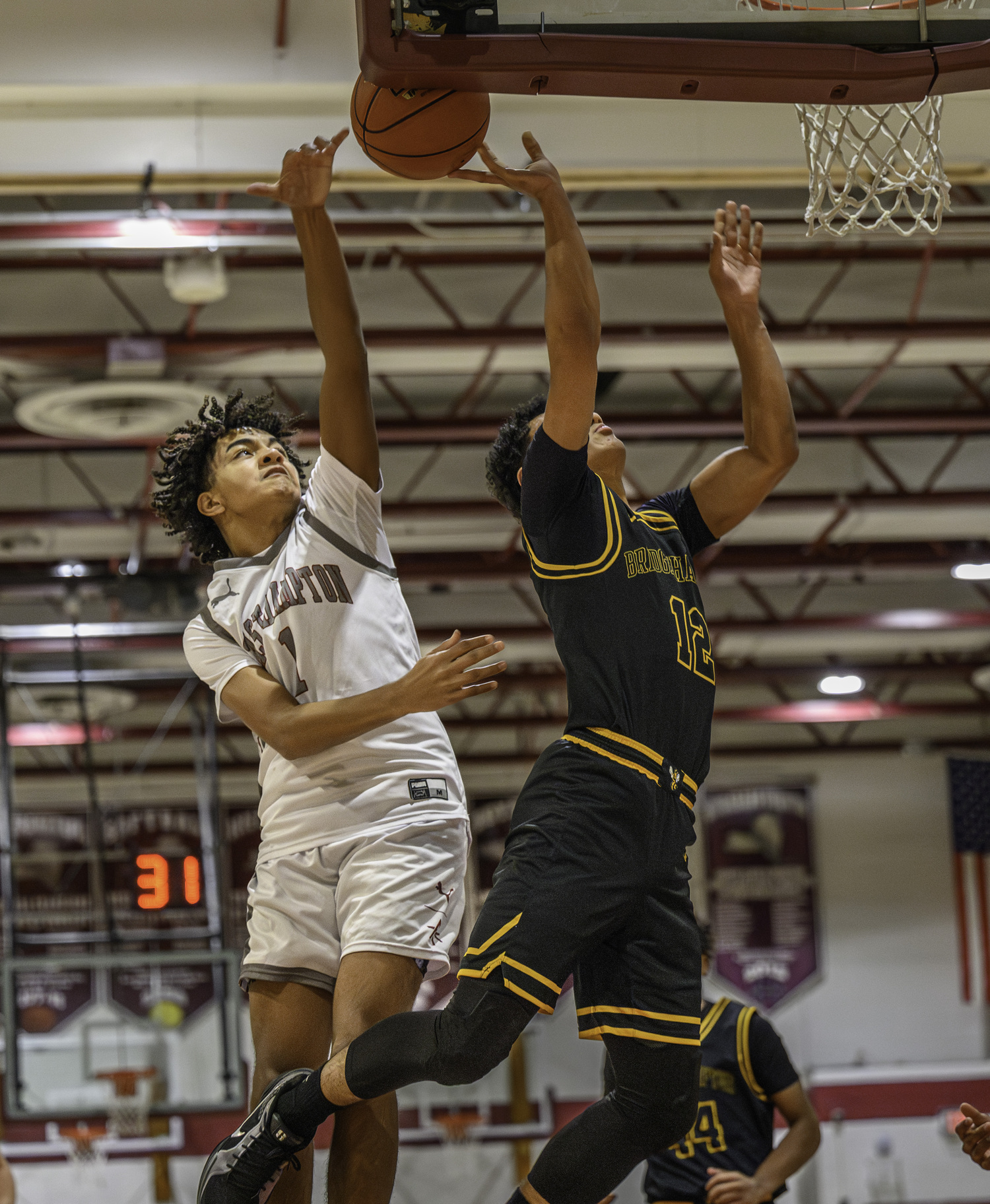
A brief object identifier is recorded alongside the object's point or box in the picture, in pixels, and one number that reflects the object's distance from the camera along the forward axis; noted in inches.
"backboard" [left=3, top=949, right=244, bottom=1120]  710.5
